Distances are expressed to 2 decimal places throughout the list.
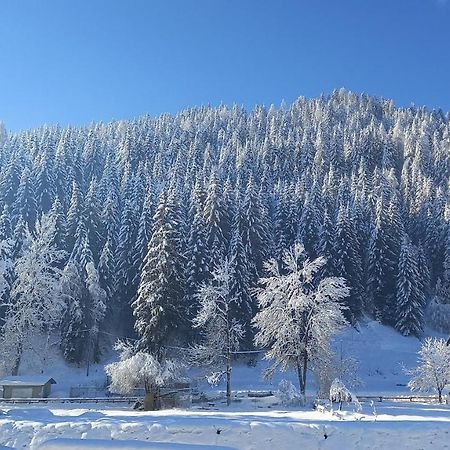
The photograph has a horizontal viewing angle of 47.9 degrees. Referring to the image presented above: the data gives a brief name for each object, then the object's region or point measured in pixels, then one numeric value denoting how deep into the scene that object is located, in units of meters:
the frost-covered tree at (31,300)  47.88
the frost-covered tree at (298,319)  37.88
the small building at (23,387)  42.22
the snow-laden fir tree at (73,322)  54.16
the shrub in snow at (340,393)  29.41
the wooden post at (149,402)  35.69
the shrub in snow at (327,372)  37.00
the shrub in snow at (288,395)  34.25
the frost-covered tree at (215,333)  40.94
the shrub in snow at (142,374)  37.03
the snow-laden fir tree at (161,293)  44.66
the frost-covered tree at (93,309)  55.02
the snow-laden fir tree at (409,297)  67.12
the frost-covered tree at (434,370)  42.78
